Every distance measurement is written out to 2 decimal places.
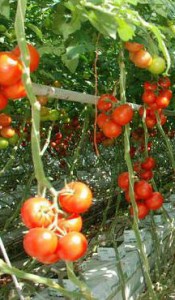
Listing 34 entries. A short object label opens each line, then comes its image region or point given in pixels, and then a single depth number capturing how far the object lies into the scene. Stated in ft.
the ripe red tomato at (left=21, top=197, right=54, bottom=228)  2.68
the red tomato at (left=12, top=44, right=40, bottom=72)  3.37
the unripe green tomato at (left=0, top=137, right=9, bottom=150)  6.21
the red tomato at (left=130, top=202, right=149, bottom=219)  6.00
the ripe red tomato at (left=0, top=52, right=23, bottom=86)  3.05
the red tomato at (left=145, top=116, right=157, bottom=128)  6.79
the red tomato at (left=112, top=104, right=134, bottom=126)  5.24
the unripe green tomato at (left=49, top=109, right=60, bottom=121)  6.72
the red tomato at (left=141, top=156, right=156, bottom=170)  7.07
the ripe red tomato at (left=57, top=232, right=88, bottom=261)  2.73
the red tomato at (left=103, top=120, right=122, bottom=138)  5.40
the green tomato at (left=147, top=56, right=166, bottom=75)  4.83
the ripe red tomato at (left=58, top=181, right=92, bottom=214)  2.82
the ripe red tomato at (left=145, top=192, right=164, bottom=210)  5.95
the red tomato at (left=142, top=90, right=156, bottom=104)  6.30
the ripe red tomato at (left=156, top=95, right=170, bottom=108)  6.29
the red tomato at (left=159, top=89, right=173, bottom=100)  6.37
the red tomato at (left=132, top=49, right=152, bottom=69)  4.66
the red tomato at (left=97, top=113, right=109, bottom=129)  5.60
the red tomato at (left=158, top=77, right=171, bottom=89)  6.55
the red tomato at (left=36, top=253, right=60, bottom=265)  2.84
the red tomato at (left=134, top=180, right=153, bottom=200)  5.87
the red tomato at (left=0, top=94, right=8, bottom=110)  3.45
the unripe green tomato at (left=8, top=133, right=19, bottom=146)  7.08
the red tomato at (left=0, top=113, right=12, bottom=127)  5.35
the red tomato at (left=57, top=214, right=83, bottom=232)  2.82
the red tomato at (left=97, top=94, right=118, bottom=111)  5.62
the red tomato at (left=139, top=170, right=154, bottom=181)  7.04
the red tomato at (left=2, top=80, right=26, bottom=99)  3.24
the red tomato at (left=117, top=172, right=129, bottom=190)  6.11
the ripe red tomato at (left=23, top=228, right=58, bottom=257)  2.67
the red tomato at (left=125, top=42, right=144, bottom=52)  4.64
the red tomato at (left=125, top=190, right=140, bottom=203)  5.95
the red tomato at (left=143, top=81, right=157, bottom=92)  6.40
